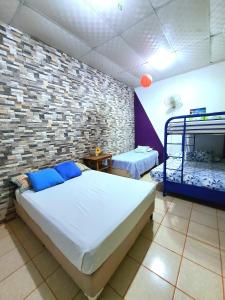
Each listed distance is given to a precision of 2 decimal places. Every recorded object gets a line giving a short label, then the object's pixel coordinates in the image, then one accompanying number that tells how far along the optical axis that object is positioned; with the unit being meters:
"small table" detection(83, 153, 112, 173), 3.24
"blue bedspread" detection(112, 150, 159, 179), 3.52
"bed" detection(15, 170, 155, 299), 1.08
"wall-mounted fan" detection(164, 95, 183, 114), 4.12
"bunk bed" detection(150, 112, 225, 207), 2.29
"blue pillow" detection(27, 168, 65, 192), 2.08
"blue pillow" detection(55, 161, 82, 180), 2.54
